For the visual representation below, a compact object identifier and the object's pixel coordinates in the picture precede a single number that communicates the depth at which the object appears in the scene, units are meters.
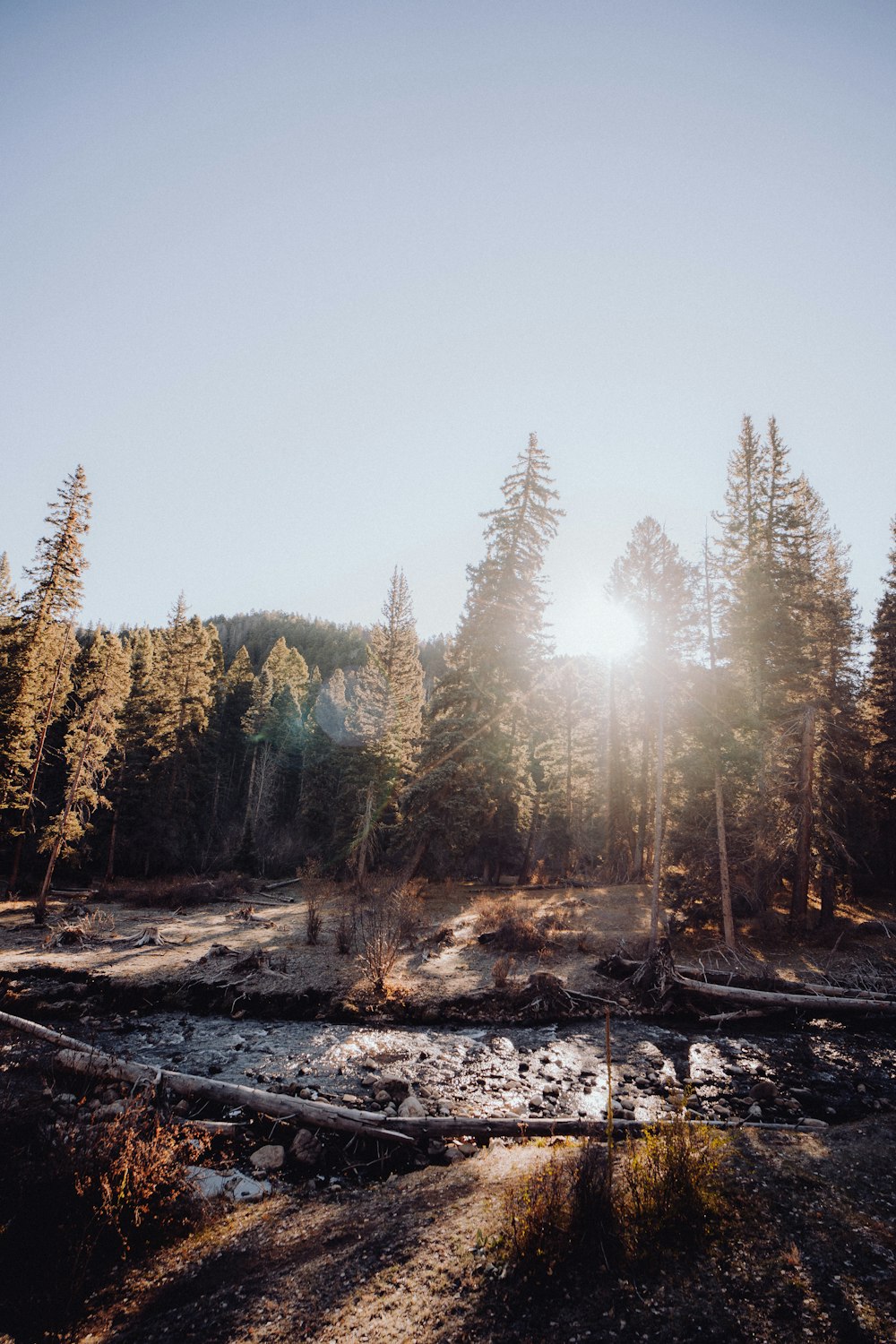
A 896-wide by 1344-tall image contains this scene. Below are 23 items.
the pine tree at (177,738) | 39.44
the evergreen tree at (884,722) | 25.94
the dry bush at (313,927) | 18.83
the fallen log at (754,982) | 14.98
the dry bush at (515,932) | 19.05
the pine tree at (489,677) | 24.73
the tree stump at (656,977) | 14.81
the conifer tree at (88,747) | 24.28
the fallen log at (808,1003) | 14.38
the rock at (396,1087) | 9.05
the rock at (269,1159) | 7.18
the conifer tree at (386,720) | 30.19
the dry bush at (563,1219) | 5.07
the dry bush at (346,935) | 17.77
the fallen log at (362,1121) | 7.75
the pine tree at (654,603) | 23.71
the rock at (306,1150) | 7.35
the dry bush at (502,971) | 15.10
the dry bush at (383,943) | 14.62
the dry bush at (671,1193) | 5.26
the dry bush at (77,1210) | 4.72
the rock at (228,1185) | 6.48
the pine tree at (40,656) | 23.69
